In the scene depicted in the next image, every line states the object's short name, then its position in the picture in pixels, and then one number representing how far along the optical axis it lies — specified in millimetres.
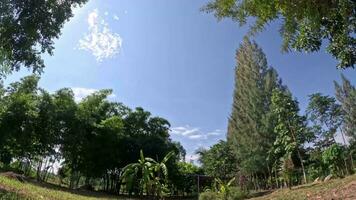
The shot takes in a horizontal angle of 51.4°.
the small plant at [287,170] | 24188
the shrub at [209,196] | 22491
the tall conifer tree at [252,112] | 35625
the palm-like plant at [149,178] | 19031
